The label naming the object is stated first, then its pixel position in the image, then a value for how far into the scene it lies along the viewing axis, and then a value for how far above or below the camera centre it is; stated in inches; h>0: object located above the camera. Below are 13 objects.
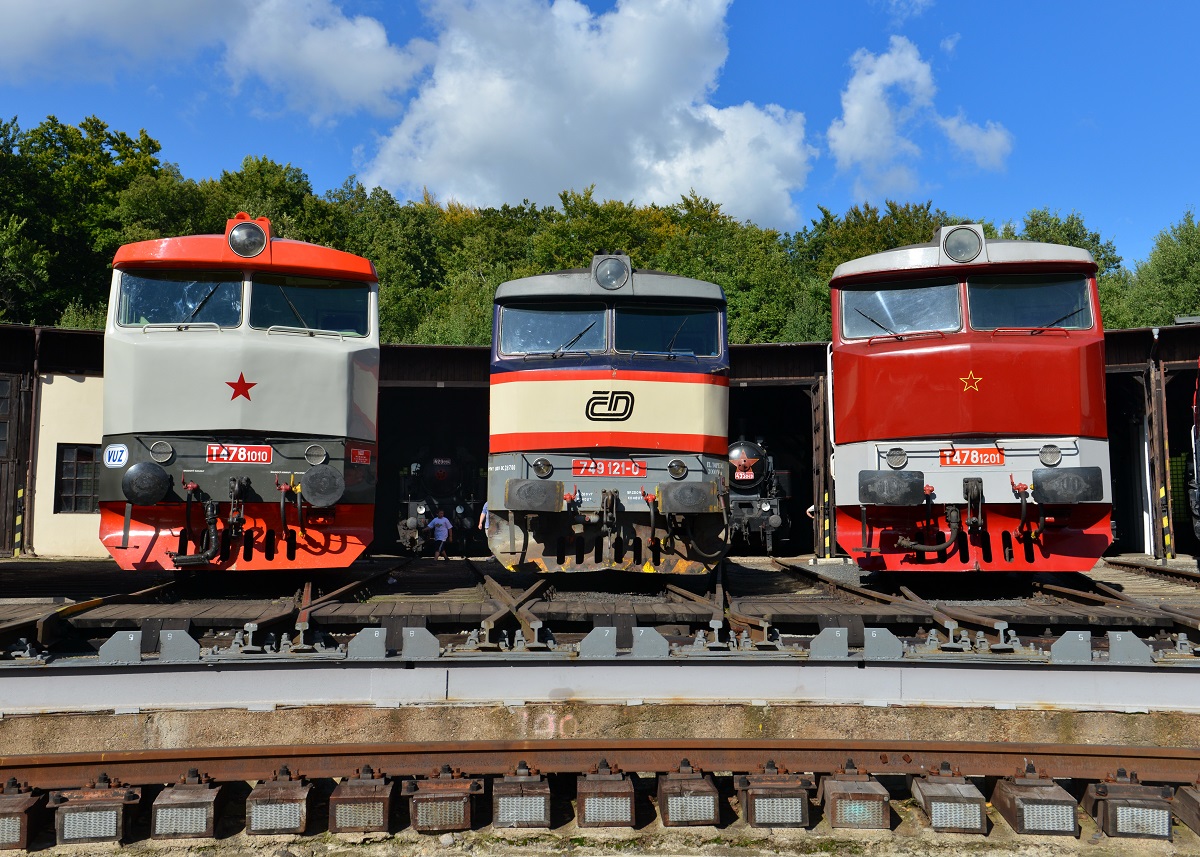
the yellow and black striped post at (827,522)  748.0 -19.9
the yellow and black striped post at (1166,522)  693.3 -17.7
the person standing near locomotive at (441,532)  699.4 -27.5
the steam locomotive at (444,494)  767.1 +3.9
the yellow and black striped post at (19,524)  690.2 -21.6
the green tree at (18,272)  1245.1 +334.3
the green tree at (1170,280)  1429.6 +394.0
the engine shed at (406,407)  699.4 +69.0
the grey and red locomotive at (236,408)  306.8 +33.1
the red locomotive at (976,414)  314.7 +32.4
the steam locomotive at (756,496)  734.5 +2.9
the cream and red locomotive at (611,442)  326.0 +22.1
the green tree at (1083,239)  1595.7 +553.2
